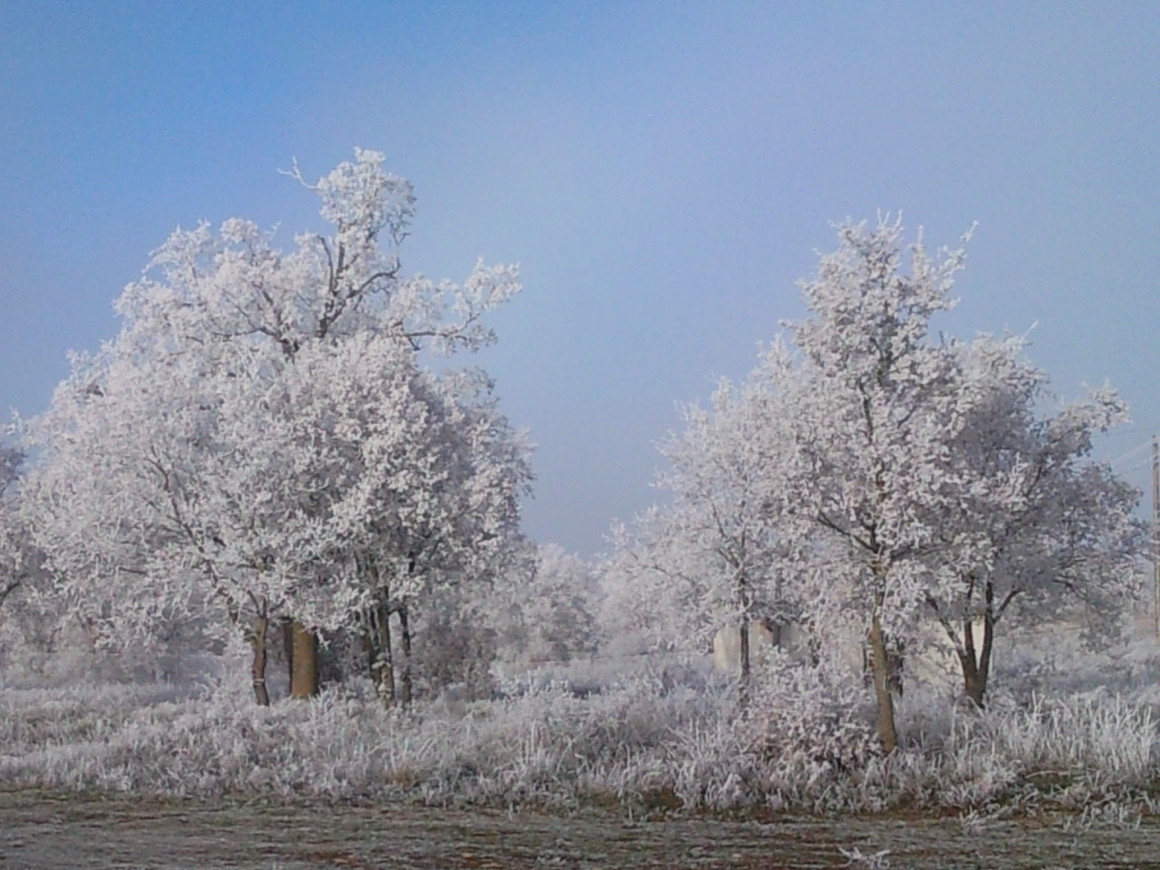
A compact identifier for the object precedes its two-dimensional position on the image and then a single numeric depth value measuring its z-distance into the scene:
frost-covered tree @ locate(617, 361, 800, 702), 24.42
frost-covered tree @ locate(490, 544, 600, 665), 48.19
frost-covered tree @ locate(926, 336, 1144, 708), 18.05
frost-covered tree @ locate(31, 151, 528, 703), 19.83
